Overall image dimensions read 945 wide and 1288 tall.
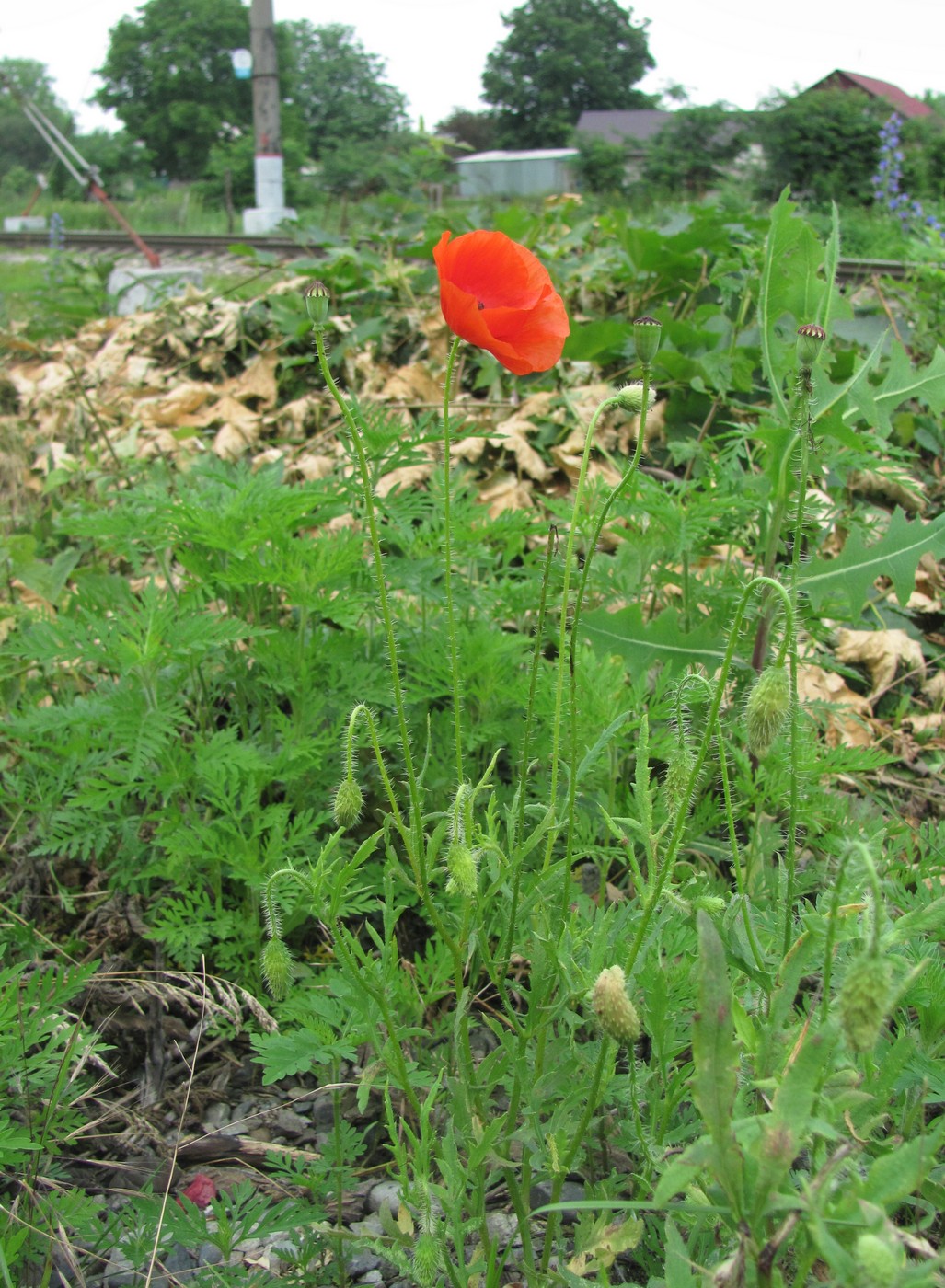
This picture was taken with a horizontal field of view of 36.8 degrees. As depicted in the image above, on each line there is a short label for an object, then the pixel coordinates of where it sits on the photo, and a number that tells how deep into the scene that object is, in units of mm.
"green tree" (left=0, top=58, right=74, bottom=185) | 61037
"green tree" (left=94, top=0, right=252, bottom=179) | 50046
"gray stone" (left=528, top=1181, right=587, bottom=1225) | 557
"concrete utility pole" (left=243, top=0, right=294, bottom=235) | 9830
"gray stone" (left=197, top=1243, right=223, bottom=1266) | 555
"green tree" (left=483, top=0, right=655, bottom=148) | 55153
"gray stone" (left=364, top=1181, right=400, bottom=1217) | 577
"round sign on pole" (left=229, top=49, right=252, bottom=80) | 10361
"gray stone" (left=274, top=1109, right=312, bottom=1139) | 630
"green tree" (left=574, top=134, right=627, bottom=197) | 21922
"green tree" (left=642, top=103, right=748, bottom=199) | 19638
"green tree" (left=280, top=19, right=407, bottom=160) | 49146
